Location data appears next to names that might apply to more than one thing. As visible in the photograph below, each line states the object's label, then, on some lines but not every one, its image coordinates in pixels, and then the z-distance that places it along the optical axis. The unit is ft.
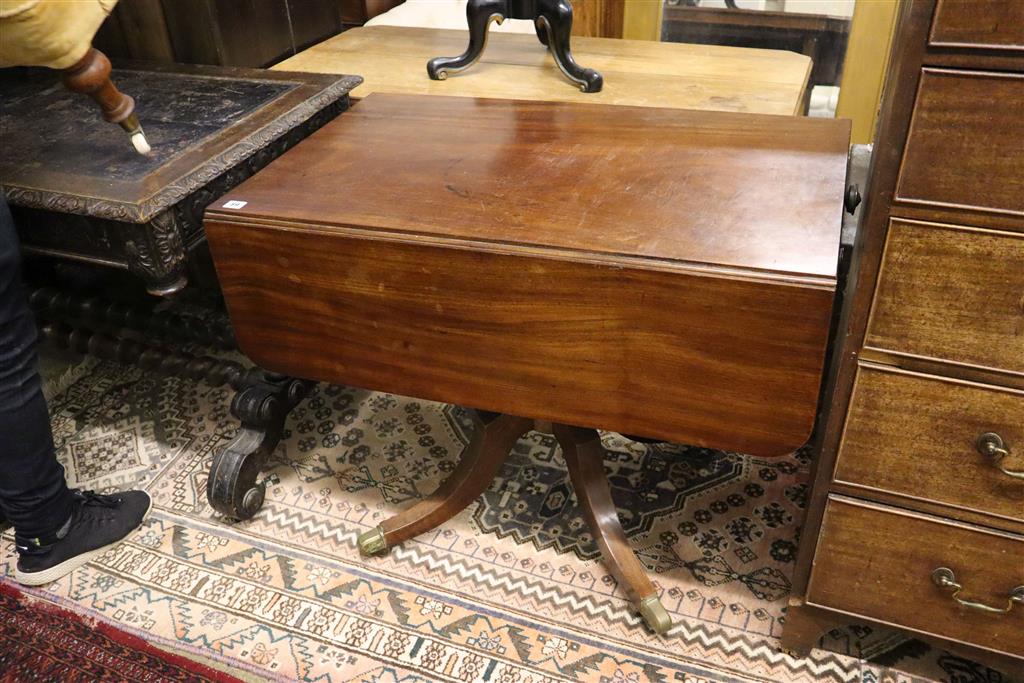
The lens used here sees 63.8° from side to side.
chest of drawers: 2.58
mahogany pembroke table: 3.27
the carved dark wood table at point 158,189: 4.03
